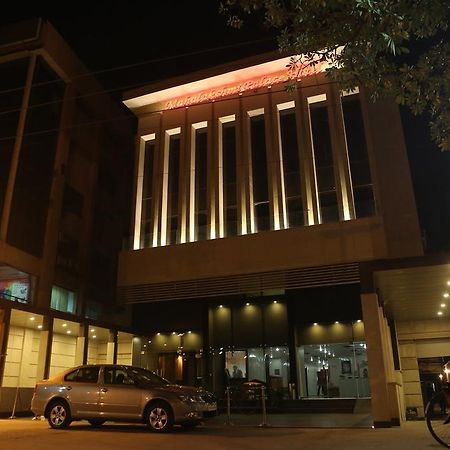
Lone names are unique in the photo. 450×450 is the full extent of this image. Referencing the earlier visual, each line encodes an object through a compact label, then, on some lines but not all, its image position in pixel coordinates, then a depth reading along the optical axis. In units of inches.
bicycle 279.7
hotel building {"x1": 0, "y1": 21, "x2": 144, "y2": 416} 800.3
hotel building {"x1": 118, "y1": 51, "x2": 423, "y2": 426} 578.9
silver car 430.6
